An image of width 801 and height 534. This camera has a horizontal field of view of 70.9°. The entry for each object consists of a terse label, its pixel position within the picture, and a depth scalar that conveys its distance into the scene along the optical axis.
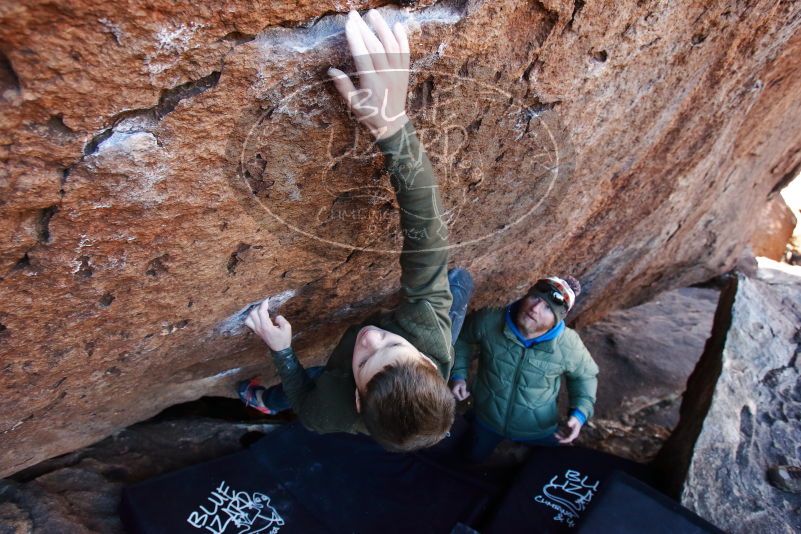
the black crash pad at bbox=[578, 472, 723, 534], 2.49
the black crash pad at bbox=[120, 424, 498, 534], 2.81
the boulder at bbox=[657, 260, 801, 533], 2.83
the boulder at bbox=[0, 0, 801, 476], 1.39
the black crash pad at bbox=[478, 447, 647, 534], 2.95
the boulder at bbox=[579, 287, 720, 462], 4.13
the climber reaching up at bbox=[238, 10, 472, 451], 1.63
